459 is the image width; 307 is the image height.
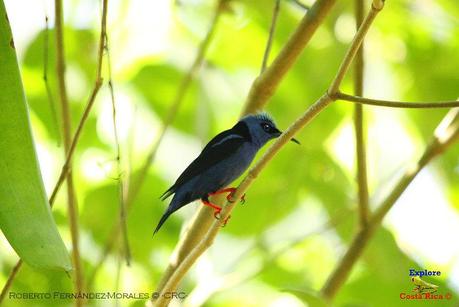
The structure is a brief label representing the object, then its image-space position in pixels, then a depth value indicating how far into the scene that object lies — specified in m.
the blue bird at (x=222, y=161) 5.36
